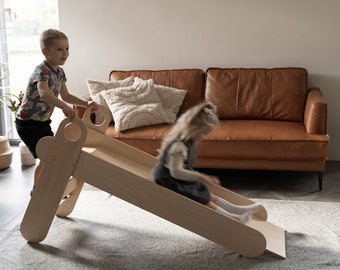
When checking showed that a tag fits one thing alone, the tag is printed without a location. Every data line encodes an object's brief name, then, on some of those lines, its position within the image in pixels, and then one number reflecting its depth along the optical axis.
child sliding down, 2.15
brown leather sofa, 3.12
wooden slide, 2.11
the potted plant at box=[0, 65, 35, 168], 3.81
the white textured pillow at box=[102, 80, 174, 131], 3.35
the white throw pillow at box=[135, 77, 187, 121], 3.64
